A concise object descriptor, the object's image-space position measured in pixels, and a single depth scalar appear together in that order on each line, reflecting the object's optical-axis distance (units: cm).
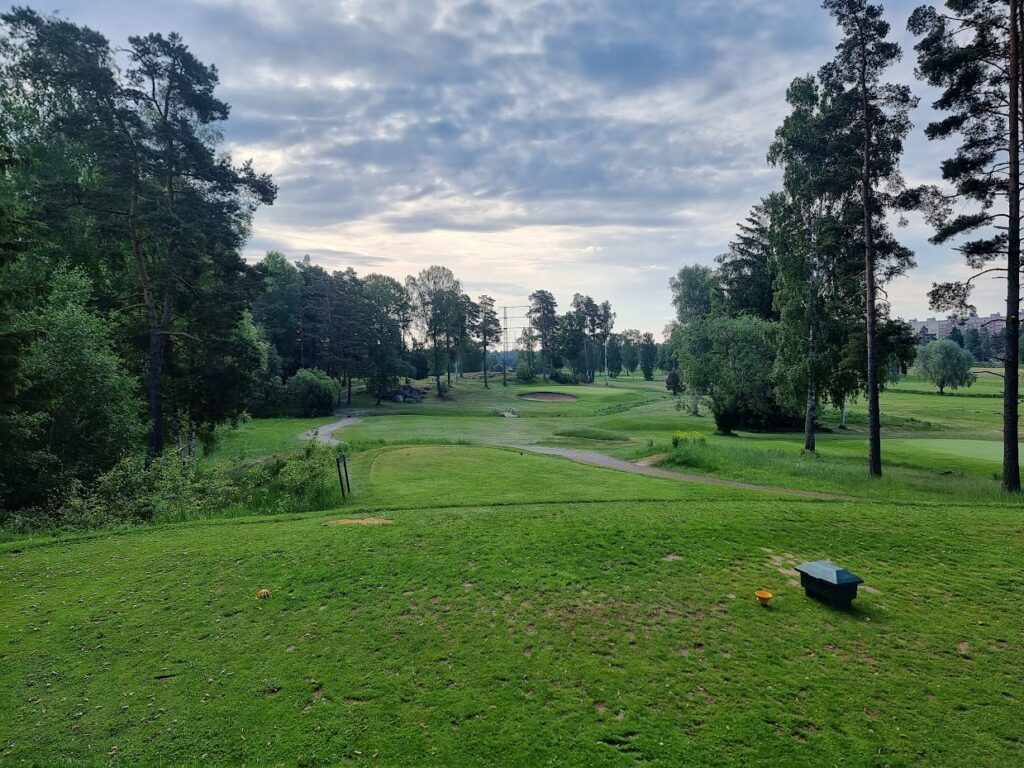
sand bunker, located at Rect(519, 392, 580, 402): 7200
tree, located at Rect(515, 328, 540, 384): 9675
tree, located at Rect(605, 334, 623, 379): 13362
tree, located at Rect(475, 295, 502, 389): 9612
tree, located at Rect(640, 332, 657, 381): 11969
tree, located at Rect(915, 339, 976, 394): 7406
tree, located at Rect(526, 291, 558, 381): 11219
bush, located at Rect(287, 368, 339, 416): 5681
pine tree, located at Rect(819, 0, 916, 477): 1978
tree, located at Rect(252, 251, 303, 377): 6694
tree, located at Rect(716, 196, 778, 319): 5181
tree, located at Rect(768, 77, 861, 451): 2419
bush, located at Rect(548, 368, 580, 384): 9819
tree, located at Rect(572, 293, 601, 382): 12162
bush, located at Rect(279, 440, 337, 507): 1738
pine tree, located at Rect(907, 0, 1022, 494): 1627
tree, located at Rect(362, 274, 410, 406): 6856
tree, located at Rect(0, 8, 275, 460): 2053
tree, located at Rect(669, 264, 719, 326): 6450
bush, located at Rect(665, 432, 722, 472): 2250
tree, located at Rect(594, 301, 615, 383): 12494
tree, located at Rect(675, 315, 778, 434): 3716
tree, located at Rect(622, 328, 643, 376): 13301
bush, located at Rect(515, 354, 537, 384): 9588
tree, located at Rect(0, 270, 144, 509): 1567
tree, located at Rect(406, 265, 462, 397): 7606
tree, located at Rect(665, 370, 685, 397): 6719
